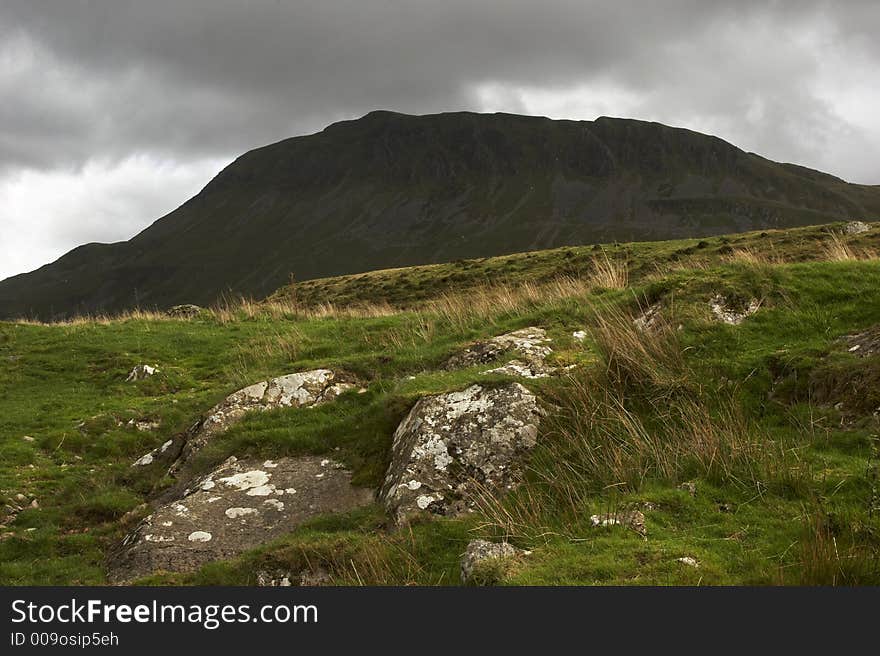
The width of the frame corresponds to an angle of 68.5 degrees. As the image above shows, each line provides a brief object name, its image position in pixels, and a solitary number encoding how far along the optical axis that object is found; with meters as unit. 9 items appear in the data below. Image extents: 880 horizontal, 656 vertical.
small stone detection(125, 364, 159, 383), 20.09
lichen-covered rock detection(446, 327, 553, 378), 12.78
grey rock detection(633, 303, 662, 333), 12.59
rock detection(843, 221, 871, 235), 46.30
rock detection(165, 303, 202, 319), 33.81
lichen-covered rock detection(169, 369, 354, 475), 13.07
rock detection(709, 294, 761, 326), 12.22
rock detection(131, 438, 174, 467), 13.77
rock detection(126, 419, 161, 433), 16.27
